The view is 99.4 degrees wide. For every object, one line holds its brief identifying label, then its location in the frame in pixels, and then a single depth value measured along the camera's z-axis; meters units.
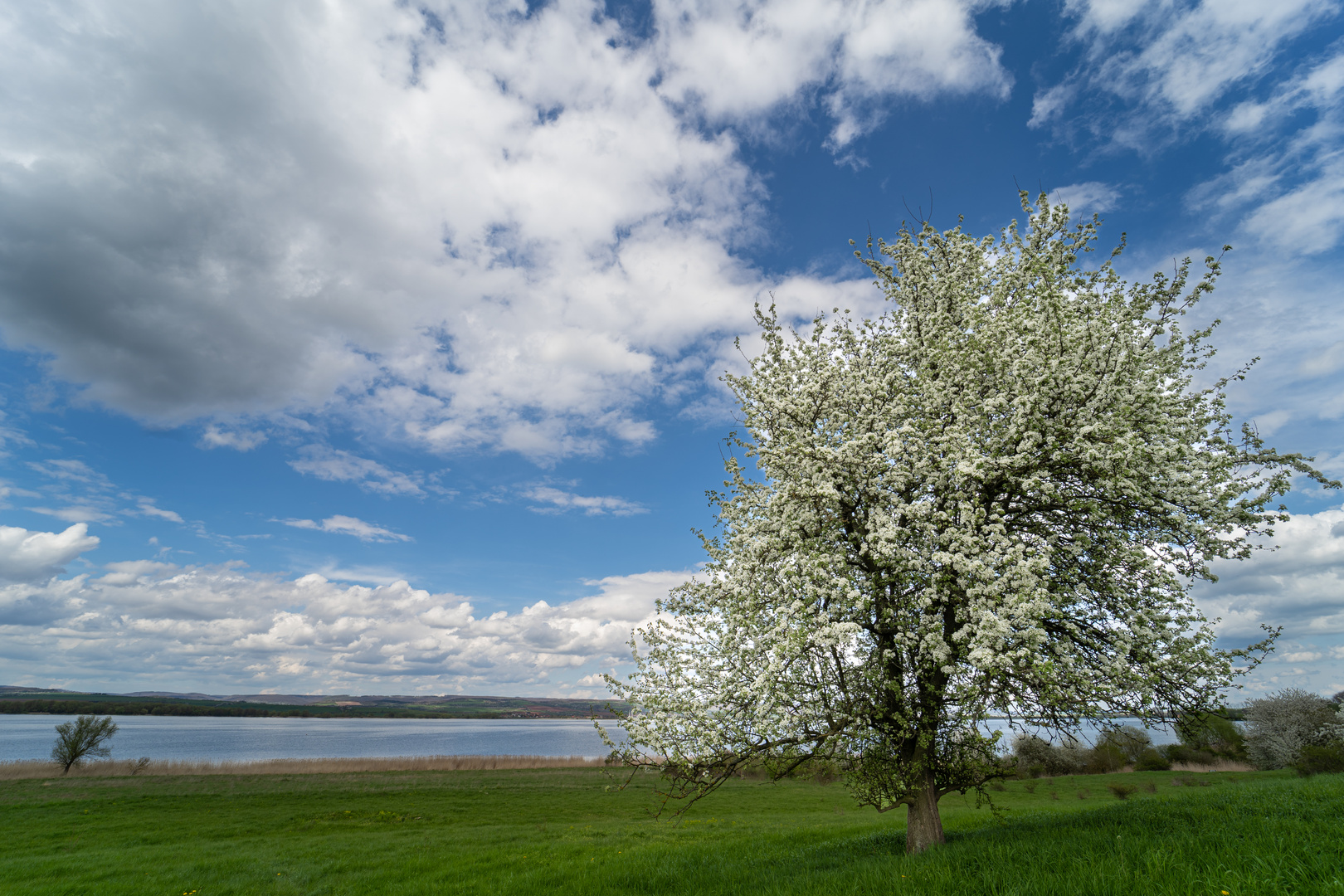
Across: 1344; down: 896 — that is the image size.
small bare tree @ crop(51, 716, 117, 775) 49.94
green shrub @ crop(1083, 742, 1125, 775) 53.78
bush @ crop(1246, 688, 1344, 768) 36.81
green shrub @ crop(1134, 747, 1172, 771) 52.78
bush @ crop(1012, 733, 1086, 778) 53.06
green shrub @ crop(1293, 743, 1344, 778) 33.25
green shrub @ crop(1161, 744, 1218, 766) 50.12
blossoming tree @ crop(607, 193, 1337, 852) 10.53
